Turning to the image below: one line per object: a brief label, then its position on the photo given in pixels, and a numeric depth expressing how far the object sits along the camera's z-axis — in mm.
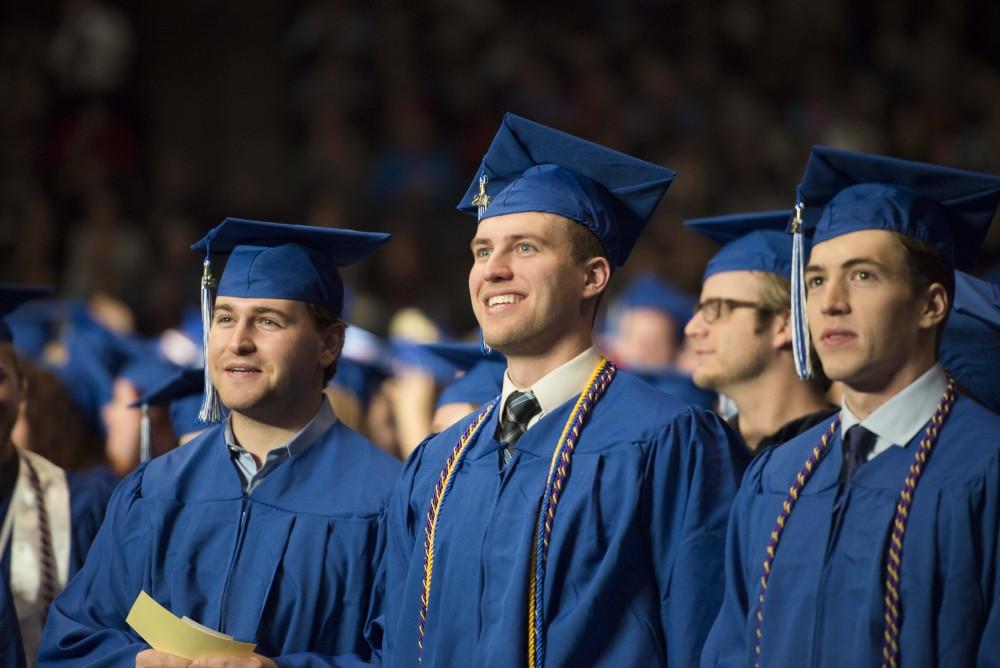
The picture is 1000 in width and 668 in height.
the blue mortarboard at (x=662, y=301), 12984
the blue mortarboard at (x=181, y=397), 8781
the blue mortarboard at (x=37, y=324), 13477
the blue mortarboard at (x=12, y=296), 8125
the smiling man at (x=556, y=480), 5687
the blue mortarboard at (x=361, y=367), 12148
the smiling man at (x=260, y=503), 6602
